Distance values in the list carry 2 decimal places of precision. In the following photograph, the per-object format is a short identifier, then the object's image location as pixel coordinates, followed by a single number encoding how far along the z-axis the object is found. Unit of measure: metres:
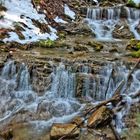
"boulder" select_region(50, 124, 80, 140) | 7.33
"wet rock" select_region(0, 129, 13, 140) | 7.46
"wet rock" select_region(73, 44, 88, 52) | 12.07
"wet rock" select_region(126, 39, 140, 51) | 12.40
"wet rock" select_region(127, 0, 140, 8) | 18.21
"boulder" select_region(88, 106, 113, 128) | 7.79
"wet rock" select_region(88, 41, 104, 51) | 12.31
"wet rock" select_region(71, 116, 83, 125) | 7.98
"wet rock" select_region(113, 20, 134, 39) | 15.57
